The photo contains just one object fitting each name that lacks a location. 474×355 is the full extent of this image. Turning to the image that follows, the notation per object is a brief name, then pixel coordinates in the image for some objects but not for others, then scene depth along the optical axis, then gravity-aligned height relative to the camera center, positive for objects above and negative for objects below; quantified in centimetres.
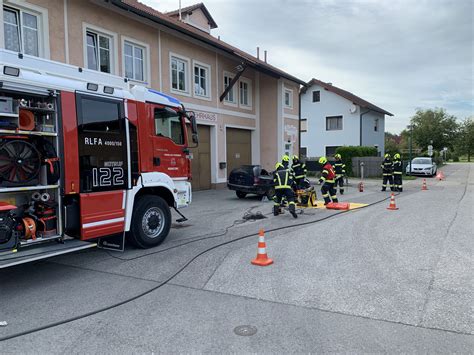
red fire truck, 528 -10
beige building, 1220 +377
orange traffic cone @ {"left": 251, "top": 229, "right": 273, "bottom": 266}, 618 -171
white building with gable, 3803 +316
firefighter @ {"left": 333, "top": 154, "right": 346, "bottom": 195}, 1667 -82
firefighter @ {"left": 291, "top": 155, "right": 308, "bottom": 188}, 1402 -81
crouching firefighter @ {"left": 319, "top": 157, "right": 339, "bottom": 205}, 1296 -98
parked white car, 3108 -145
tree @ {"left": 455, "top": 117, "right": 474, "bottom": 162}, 7619 +191
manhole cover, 381 -181
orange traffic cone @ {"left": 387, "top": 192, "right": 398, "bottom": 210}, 1258 -185
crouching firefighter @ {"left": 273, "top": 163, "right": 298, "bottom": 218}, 1096 -111
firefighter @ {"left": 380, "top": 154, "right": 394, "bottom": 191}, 1869 -101
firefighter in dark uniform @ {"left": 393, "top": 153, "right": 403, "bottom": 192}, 1890 -122
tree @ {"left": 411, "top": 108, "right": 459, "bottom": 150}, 6375 +336
